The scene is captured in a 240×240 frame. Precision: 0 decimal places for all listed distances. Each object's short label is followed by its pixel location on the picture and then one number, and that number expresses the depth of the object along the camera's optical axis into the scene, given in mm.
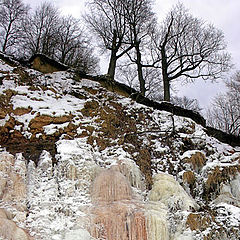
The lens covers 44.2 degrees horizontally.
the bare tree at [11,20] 19500
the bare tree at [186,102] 27094
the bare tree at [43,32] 18891
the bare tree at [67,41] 19400
